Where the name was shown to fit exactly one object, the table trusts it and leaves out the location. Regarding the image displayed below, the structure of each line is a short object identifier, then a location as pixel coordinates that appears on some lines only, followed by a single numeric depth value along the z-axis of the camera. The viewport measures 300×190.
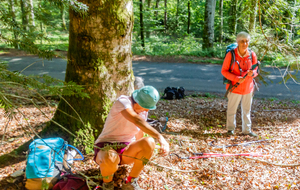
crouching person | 2.32
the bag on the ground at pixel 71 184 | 2.44
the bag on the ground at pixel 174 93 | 6.65
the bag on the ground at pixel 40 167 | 2.41
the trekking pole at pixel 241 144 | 3.86
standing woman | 3.91
